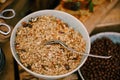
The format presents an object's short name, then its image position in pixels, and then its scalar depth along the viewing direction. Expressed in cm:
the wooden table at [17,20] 131
